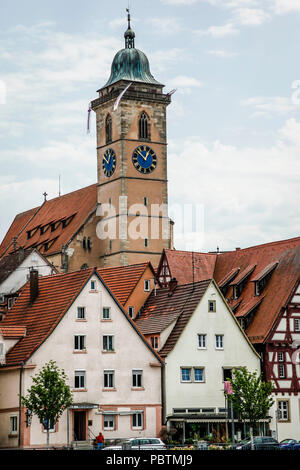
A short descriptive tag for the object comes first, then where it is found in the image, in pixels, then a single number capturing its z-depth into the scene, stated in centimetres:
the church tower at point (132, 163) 12375
